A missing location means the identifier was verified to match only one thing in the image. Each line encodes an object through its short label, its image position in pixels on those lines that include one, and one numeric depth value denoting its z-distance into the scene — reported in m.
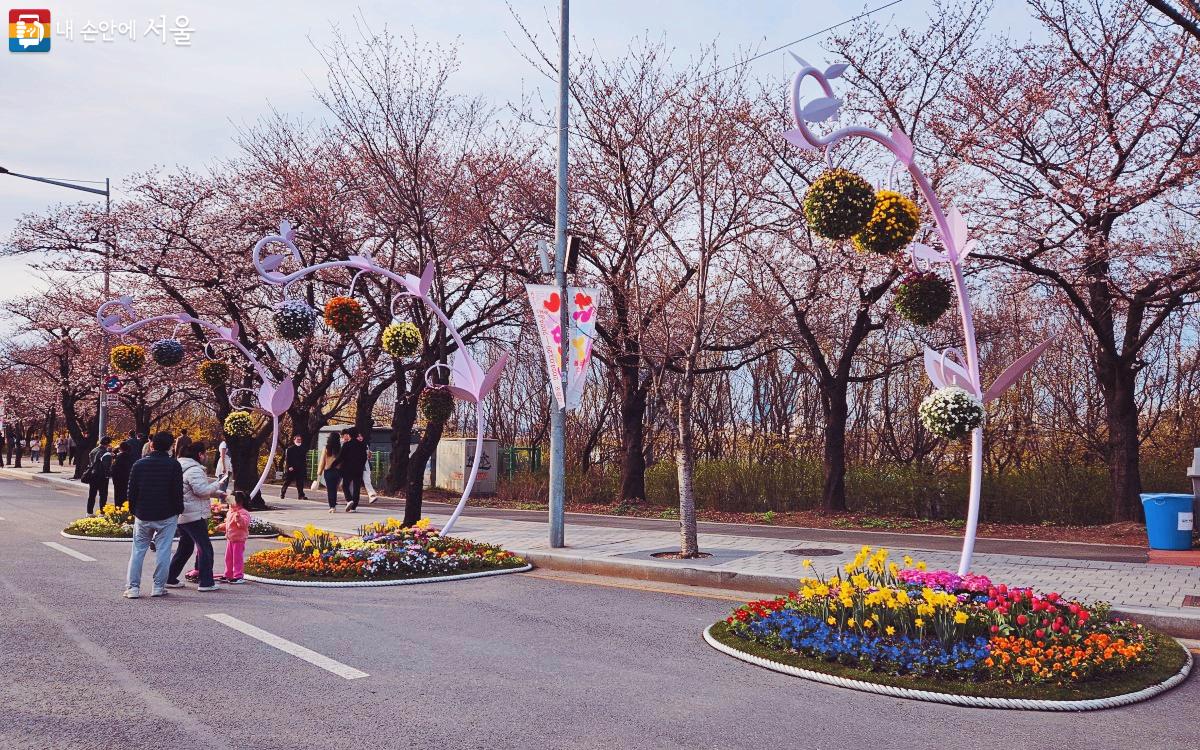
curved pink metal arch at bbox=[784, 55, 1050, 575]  7.80
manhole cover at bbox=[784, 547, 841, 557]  12.67
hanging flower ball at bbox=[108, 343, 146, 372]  17.64
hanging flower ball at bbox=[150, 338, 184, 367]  16.75
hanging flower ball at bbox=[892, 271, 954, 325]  8.14
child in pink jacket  10.63
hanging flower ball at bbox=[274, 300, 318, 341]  13.23
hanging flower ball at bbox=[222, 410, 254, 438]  17.11
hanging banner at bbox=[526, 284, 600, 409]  13.16
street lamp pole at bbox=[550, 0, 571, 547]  13.27
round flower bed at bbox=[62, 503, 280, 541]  15.34
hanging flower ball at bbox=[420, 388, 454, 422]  12.74
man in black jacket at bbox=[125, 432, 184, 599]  9.58
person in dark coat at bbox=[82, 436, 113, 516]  19.09
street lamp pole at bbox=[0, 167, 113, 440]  22.99
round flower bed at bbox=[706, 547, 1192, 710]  6.00
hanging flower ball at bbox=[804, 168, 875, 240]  7.50
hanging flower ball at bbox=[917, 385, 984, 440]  7.70
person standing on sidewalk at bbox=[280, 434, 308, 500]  22.18
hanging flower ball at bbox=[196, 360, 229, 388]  17.66
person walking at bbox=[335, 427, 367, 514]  20.48
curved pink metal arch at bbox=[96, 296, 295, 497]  16.09
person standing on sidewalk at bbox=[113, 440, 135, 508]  15.82
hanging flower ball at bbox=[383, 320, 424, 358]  12.22
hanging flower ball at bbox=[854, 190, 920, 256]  7.49
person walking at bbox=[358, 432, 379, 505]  22.30
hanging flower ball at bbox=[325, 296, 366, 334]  12.28
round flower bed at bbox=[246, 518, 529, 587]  10.78
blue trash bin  12.87
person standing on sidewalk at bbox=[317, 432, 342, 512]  21.10
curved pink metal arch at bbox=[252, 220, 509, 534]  11.91
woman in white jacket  10.07
